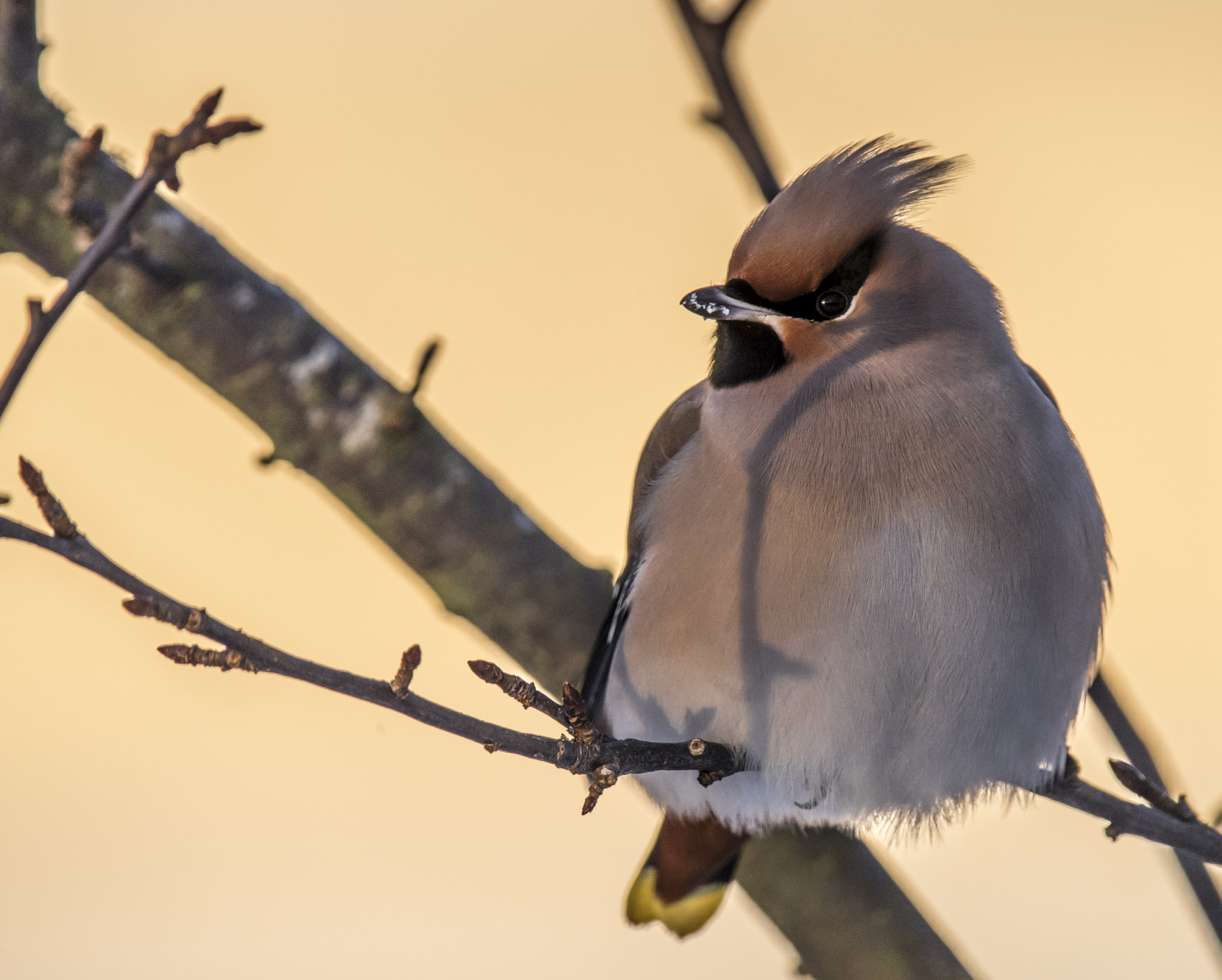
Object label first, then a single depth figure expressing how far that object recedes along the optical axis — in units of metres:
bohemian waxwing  3.79
